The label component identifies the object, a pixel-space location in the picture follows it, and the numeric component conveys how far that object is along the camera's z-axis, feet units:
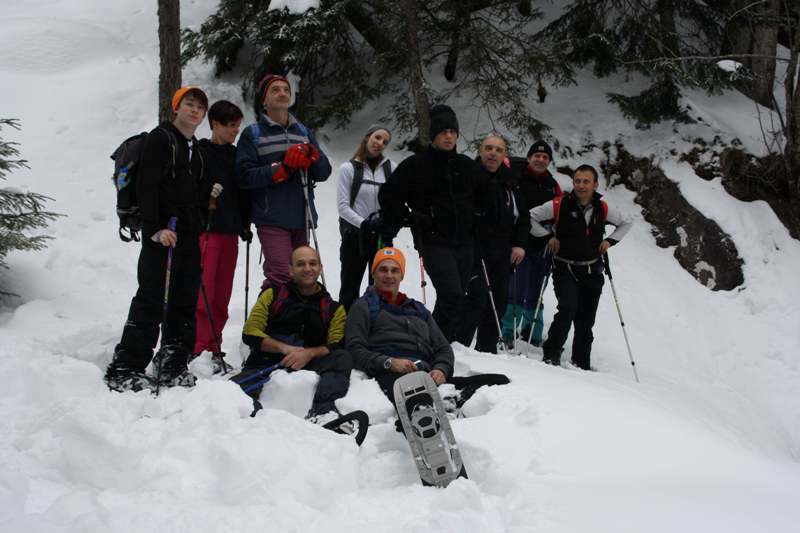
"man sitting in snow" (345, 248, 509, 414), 16.02
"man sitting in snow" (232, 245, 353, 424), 15.84
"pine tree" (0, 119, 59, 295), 21.61
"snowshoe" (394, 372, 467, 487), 11.07
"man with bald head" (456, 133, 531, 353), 21.88
